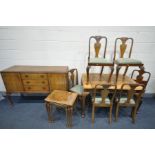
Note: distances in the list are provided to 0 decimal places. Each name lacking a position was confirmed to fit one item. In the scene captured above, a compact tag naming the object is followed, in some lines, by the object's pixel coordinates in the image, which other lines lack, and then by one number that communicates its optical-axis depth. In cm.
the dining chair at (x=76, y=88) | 247
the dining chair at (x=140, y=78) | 262
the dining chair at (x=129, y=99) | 223
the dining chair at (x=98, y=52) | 241
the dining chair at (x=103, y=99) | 215
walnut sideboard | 262
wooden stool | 220
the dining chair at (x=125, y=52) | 243
